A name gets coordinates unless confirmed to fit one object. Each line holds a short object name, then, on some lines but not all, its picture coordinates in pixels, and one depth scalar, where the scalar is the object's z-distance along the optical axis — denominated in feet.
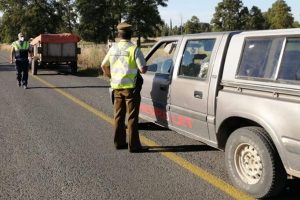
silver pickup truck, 15.07
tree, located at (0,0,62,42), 263.08
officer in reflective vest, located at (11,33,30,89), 50.90
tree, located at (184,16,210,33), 339.32
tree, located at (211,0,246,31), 306.76
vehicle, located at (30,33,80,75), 73.15
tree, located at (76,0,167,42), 263.70
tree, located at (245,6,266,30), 312.29
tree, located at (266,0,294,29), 324.19
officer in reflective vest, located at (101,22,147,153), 22.27
